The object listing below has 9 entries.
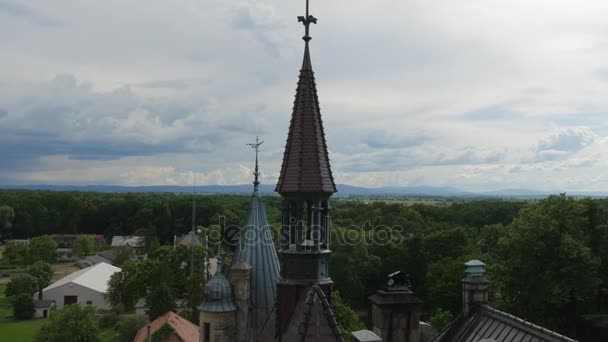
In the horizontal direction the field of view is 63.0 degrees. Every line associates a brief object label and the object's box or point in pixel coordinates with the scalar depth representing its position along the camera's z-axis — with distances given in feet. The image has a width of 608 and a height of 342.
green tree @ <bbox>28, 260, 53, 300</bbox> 222.07
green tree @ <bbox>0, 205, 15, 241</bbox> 415.85
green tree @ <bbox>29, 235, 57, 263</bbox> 301.24
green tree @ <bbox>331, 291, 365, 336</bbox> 100.07
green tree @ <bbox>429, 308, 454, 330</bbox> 112.98
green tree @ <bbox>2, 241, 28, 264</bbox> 307.74
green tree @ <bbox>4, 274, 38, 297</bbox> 200.44
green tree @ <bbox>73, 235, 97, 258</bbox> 365.40
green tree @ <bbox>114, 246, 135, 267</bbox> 296.71
